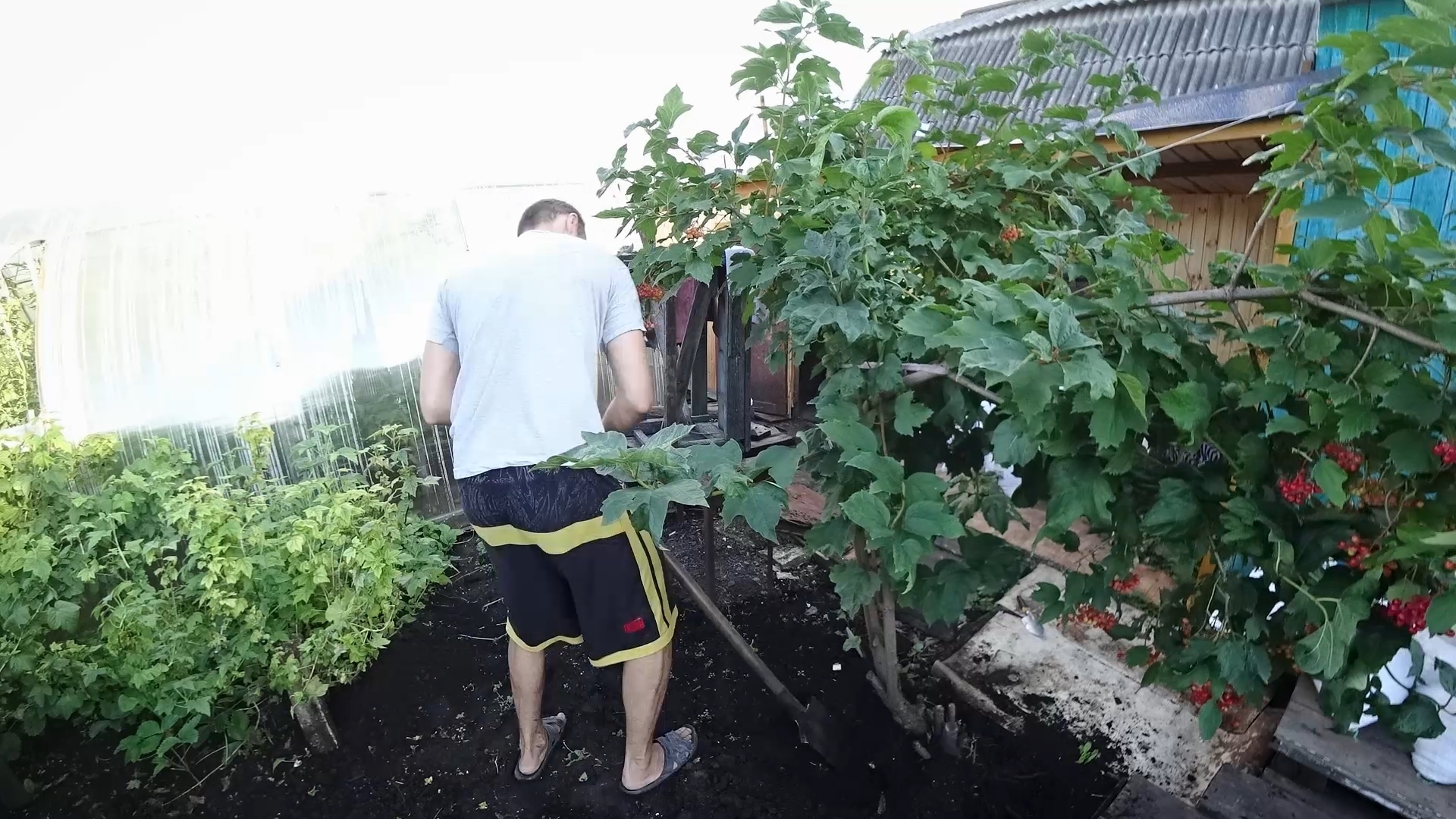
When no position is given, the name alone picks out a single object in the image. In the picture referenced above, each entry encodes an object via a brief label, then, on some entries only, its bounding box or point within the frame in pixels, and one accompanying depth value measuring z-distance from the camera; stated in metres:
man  2.03
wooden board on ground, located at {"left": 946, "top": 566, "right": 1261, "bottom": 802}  2.26
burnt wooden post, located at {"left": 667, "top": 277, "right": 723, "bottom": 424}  2.54
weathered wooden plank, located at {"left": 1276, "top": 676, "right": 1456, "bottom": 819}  1.80
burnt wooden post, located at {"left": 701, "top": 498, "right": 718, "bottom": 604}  2.97
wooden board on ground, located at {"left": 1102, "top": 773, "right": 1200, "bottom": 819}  1.93
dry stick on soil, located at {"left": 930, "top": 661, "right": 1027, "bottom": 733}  2.44
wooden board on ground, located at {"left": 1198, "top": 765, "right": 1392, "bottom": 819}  1.91
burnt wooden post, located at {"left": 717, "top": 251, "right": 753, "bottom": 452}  2.56
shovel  2.31
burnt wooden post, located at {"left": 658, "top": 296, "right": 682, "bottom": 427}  2.79
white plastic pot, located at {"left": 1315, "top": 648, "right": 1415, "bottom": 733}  1.95
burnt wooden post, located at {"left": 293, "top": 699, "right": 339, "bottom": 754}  2.54
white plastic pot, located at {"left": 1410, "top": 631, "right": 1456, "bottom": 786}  1.79
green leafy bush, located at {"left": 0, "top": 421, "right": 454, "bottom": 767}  2.44
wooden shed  2.58
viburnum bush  1.09
